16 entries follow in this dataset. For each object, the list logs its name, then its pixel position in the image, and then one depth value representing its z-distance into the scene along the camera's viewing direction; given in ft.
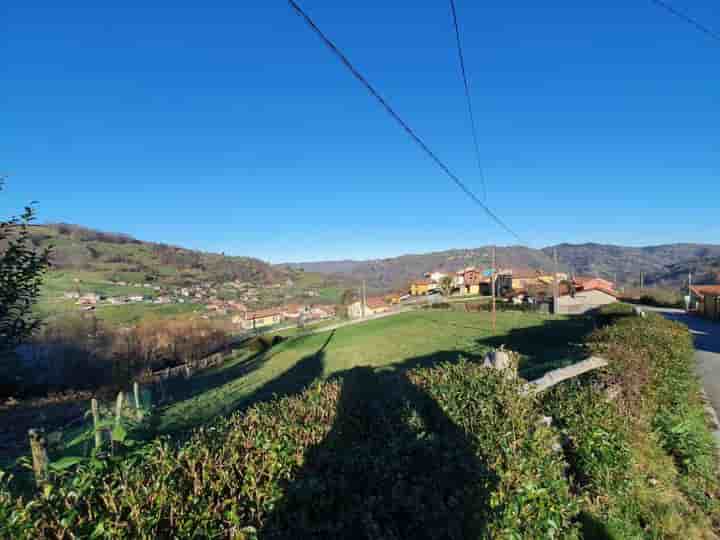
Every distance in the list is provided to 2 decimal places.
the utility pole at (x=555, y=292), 103.87
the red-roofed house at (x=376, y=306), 206.96
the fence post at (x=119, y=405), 12.33
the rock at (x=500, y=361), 13.91
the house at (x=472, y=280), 227.61
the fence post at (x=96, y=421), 8.93
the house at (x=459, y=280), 236.26
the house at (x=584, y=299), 122.62
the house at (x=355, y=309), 209.56
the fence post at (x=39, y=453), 7.39
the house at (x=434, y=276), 279.20
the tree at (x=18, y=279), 16.89
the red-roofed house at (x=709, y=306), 83.56
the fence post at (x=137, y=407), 14.83
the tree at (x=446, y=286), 212.84
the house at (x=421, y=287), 267.59
